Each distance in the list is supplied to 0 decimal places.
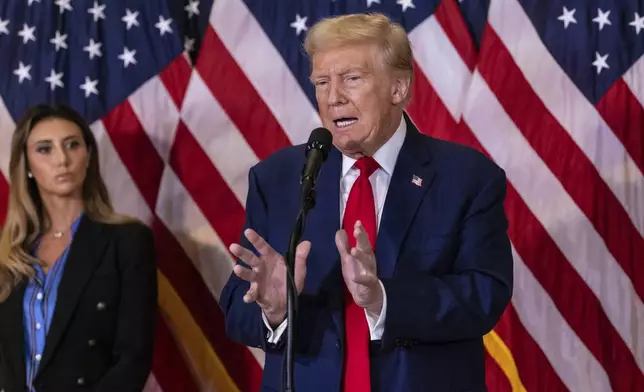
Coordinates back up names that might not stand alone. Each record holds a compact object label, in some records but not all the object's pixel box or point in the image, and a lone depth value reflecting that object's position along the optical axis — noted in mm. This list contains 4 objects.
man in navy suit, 6060
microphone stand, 5788
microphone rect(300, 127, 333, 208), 5833
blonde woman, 6831
